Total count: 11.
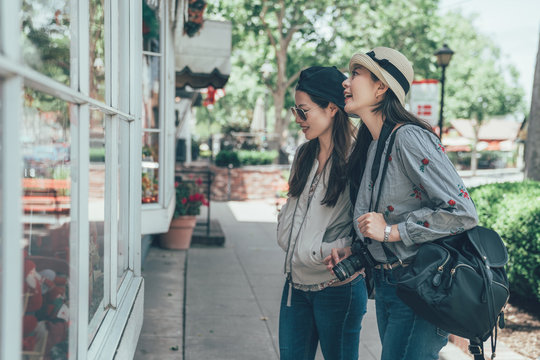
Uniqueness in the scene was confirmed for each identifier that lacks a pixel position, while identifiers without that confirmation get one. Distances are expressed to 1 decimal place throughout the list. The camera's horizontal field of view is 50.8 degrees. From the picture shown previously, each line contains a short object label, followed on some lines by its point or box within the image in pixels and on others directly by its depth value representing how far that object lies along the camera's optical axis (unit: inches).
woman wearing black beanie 97.9
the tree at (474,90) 1504.7
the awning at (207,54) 311.0
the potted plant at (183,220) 318.7
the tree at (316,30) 767.1
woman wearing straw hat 80.2
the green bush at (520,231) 199.5
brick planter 649.0
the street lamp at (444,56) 518.0
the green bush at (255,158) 731.6
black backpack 75.9
